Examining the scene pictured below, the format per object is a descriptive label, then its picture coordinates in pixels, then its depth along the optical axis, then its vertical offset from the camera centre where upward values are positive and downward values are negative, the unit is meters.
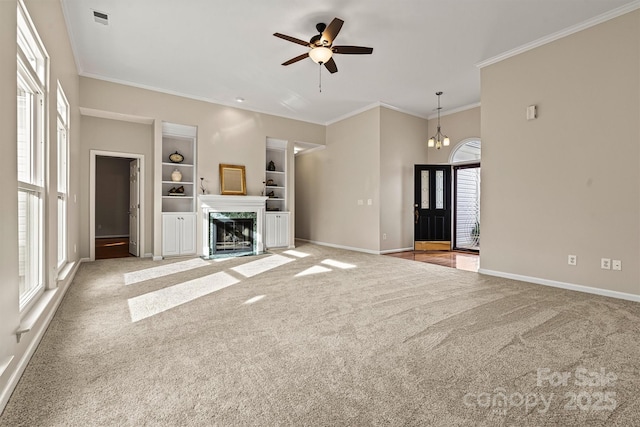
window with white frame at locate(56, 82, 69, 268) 3.84 +0.50
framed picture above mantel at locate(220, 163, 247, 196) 6.56 +0.67
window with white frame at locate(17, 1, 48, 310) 2.38 +0.47
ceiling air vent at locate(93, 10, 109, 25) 3.71 +2.30
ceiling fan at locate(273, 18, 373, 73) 3.54 +1.95
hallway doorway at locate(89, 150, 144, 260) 9.57 +0.35
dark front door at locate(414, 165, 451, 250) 7.44 +0.12
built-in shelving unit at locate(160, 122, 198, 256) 6.13 +0.46
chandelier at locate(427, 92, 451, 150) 6.54 +1.56
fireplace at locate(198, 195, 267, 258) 6.33 -0.25
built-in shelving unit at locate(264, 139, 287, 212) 7.63 +0.88
